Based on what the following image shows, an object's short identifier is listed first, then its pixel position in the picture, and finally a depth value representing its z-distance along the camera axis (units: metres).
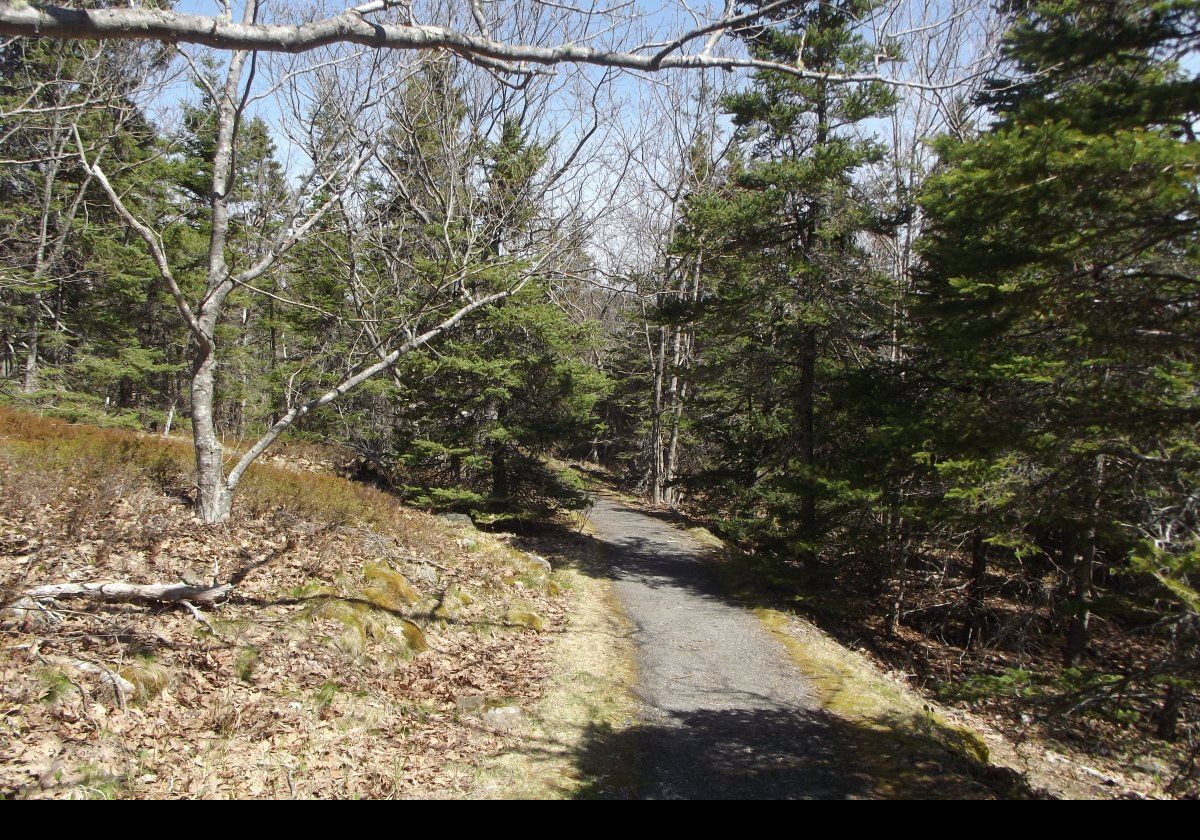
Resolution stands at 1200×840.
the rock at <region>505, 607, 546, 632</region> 9.27
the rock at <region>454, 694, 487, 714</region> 6.46
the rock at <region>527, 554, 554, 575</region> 11.90
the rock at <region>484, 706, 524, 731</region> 6.36
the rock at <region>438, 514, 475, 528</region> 12.83
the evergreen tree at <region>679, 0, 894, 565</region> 10.87
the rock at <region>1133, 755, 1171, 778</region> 7.19
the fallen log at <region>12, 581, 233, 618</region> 5.03
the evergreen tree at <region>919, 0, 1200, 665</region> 4.21
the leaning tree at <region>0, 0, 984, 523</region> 3.14
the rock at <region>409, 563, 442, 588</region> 9.12
